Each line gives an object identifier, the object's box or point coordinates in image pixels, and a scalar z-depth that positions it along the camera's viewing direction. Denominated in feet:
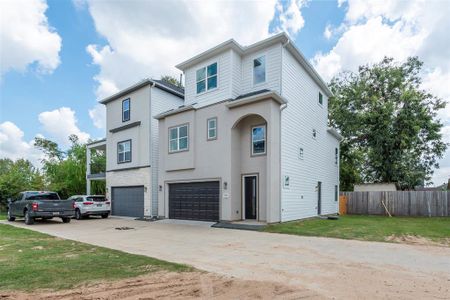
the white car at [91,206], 59.26
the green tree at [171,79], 117.62
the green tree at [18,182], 77.92
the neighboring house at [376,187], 72.90
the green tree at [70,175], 85.30
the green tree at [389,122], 72.74
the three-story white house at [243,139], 44.73
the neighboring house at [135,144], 60.49
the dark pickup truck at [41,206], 48.42
